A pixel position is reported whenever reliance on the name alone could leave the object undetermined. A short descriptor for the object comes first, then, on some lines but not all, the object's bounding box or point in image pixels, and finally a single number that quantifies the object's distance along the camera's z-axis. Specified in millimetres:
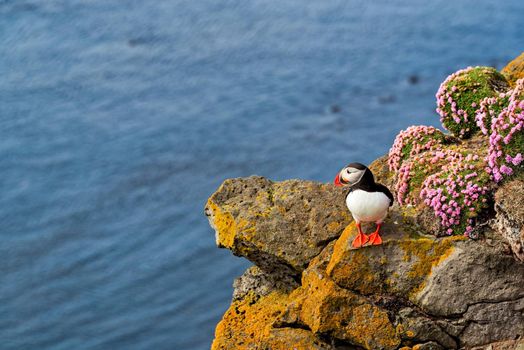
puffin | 11016
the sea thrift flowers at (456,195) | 11484
